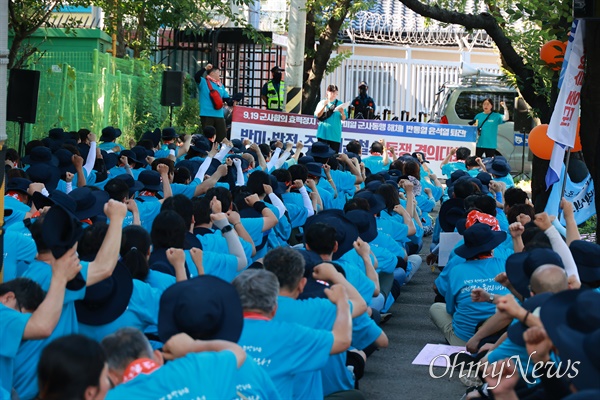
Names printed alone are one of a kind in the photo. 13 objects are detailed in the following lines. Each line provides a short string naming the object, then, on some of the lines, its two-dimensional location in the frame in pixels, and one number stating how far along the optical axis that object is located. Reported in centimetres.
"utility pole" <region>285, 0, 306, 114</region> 1812
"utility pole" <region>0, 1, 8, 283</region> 627
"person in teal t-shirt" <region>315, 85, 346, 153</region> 1788
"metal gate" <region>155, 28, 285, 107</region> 2662
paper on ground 831
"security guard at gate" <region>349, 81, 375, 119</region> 2617
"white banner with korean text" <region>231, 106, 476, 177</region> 1991
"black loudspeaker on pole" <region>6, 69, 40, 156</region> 1327
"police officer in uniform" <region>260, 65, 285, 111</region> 2153
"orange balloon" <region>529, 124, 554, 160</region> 1158
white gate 3256
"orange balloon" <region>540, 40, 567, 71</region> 1100
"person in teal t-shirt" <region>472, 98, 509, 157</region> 1970
